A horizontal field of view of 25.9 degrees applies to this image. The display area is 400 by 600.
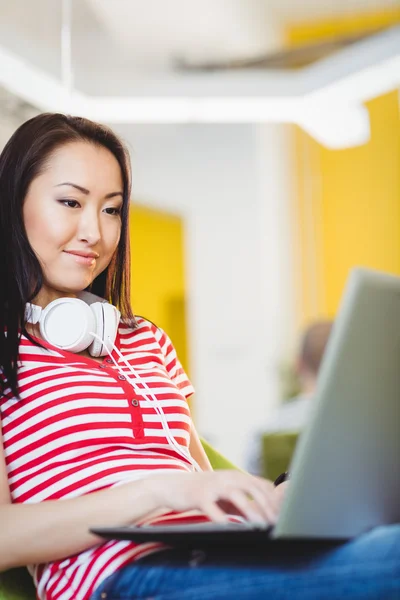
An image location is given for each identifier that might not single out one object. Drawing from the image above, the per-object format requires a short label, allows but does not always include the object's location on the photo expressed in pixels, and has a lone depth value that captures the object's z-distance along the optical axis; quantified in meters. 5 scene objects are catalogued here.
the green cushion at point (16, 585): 1.34
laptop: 0.93
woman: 1.06
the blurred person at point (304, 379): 3.24
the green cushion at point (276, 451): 2.65
